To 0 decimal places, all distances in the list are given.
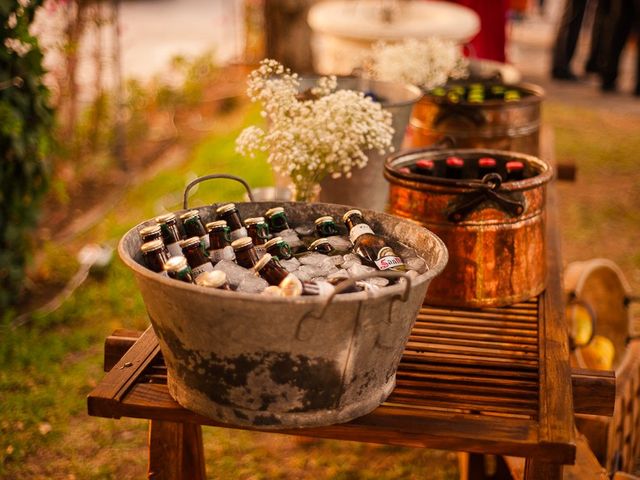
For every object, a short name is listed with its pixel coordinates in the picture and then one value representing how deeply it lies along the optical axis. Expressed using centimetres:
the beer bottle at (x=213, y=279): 156
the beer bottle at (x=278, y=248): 182
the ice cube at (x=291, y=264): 177
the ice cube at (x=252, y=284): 164
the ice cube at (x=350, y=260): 176
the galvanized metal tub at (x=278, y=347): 141
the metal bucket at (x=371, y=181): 254
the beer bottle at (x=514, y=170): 225
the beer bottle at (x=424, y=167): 229
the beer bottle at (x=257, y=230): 192
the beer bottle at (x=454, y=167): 228
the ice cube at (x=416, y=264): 172
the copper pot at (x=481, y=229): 202
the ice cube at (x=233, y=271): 168
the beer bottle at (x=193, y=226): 188
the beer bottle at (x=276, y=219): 195
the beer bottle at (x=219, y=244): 184
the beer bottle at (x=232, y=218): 193
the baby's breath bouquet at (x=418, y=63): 307
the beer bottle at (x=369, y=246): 175
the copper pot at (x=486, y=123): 284
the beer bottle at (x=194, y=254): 178
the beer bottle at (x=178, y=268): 163
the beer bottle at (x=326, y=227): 195
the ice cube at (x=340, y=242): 189
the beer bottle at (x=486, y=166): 230
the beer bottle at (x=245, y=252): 178
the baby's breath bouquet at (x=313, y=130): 229
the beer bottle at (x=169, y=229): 183
